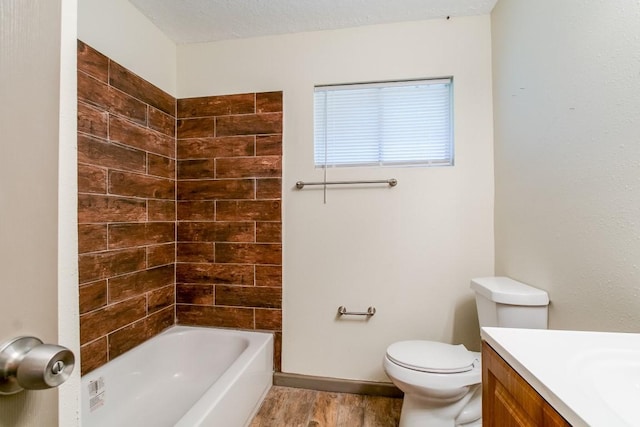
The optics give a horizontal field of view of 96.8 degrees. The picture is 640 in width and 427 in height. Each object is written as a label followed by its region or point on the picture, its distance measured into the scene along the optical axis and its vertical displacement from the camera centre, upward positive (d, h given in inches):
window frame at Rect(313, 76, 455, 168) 73.0 +19.7
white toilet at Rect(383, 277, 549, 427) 50.0 -28.6
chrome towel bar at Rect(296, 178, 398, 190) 72.2 +8.4
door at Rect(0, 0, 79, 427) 13.0 +1.9
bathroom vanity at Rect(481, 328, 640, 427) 20.5 -13.5
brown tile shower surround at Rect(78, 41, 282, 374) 66.2 +0.8
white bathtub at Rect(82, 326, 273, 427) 54.0 -37.3
